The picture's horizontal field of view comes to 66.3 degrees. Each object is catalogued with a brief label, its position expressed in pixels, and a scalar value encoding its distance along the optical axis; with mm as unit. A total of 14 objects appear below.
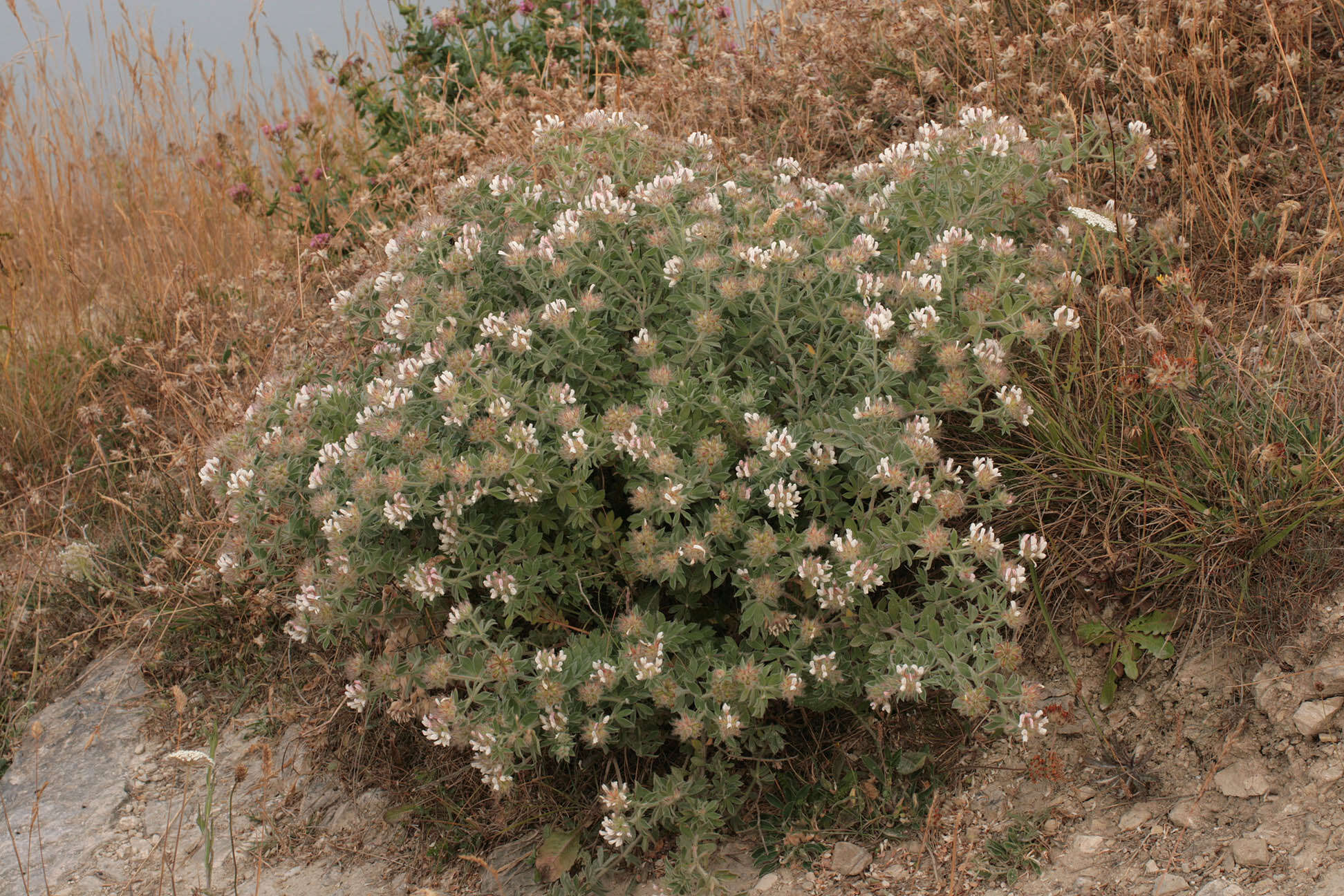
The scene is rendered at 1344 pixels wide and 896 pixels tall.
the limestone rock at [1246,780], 2443
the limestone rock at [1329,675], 2486
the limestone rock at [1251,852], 2281
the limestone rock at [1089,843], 2484
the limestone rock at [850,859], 2619
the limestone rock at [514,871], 2785
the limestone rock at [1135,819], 2498
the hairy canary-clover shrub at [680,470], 2484
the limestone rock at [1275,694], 2508
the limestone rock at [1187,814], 2445
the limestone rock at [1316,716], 2457
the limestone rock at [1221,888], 2242
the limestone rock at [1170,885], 2301
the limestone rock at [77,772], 3367
